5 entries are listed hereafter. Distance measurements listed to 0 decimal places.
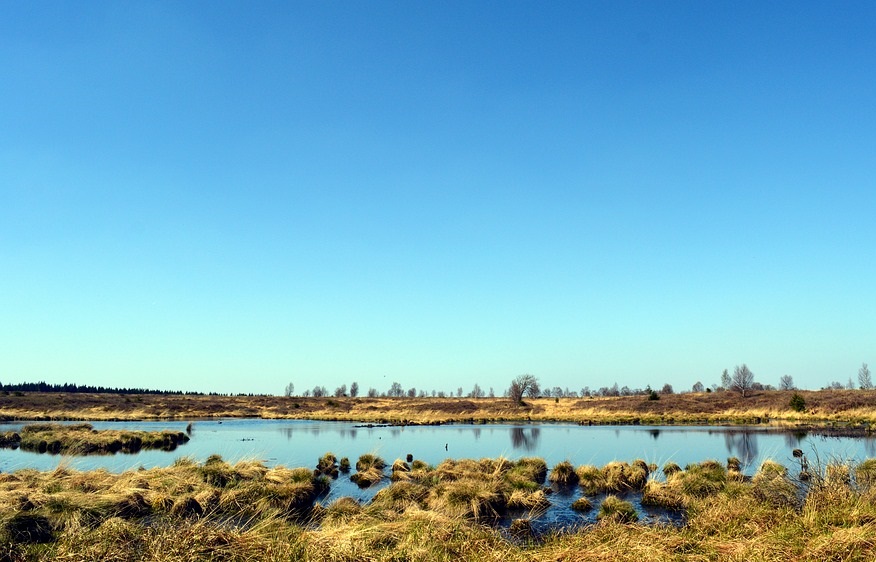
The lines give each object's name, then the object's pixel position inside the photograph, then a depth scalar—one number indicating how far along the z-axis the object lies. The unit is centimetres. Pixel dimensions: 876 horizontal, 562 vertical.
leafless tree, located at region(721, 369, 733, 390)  16005
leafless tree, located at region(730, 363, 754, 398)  10925
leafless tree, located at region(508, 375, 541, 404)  10887
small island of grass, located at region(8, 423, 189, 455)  3706
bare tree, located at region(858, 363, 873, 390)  16675
